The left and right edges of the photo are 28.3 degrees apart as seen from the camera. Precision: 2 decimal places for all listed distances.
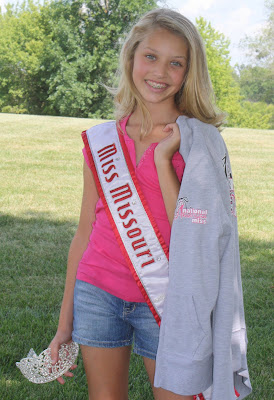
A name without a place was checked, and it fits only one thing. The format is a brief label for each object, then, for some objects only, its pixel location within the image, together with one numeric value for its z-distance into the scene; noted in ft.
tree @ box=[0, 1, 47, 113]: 130.62
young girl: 5.42
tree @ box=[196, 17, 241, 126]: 135.58
